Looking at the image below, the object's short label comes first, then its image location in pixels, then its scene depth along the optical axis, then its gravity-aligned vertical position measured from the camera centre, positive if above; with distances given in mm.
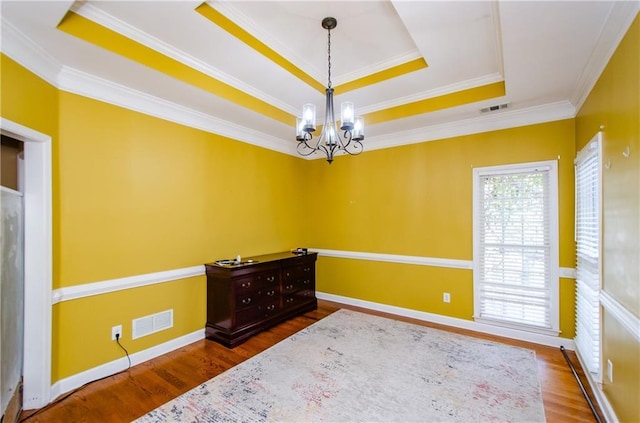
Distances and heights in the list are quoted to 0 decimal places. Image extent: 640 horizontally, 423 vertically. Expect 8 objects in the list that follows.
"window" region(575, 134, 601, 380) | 2246 -406
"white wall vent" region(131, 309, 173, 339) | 2854 -1155
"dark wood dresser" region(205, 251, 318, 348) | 3270 -1058
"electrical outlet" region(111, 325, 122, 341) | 2684 -1121
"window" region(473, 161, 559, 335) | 3252 -443
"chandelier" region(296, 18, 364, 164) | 2307 +738
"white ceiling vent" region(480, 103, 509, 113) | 3135 +1131
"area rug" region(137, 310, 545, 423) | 2117 -1509
